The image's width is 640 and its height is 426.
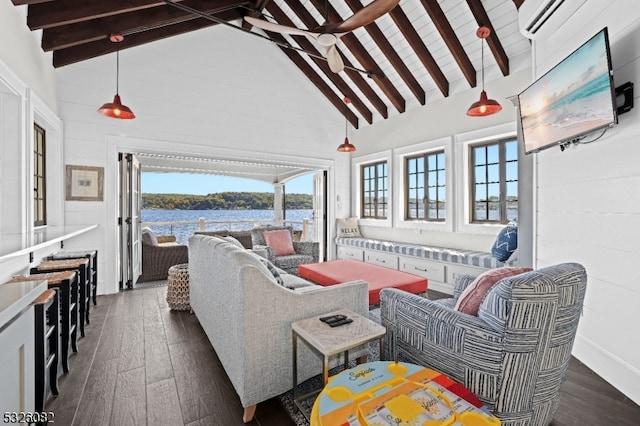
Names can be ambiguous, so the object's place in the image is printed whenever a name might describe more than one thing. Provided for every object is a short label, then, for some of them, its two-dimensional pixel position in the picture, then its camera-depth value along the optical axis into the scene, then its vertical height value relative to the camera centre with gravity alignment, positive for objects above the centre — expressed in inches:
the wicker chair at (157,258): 197.6 -28.4
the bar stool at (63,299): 87.4 -24.3
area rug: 69.9 -46.0
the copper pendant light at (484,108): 124.6 +42.9
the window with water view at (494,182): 168.6 +17.9
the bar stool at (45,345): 64.4 -29.9
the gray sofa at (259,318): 69.4 -25.5
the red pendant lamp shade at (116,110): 128.4 +43.7
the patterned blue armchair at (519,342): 52.1 -23.6
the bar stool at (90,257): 126.6 -17.8
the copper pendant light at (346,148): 205.3 +43.7
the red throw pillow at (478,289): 65.4 -16.8
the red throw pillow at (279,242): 205.9 -19.2
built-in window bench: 163.2 -28.1
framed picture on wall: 164.0 +17.1
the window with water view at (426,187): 205.6 +18.4
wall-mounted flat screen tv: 79.5 +34.3
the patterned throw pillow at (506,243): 139.4 -13.8
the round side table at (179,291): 139.3 -34.9
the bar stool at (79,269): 106.2 -19.2
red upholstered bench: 126.2 -28.8
